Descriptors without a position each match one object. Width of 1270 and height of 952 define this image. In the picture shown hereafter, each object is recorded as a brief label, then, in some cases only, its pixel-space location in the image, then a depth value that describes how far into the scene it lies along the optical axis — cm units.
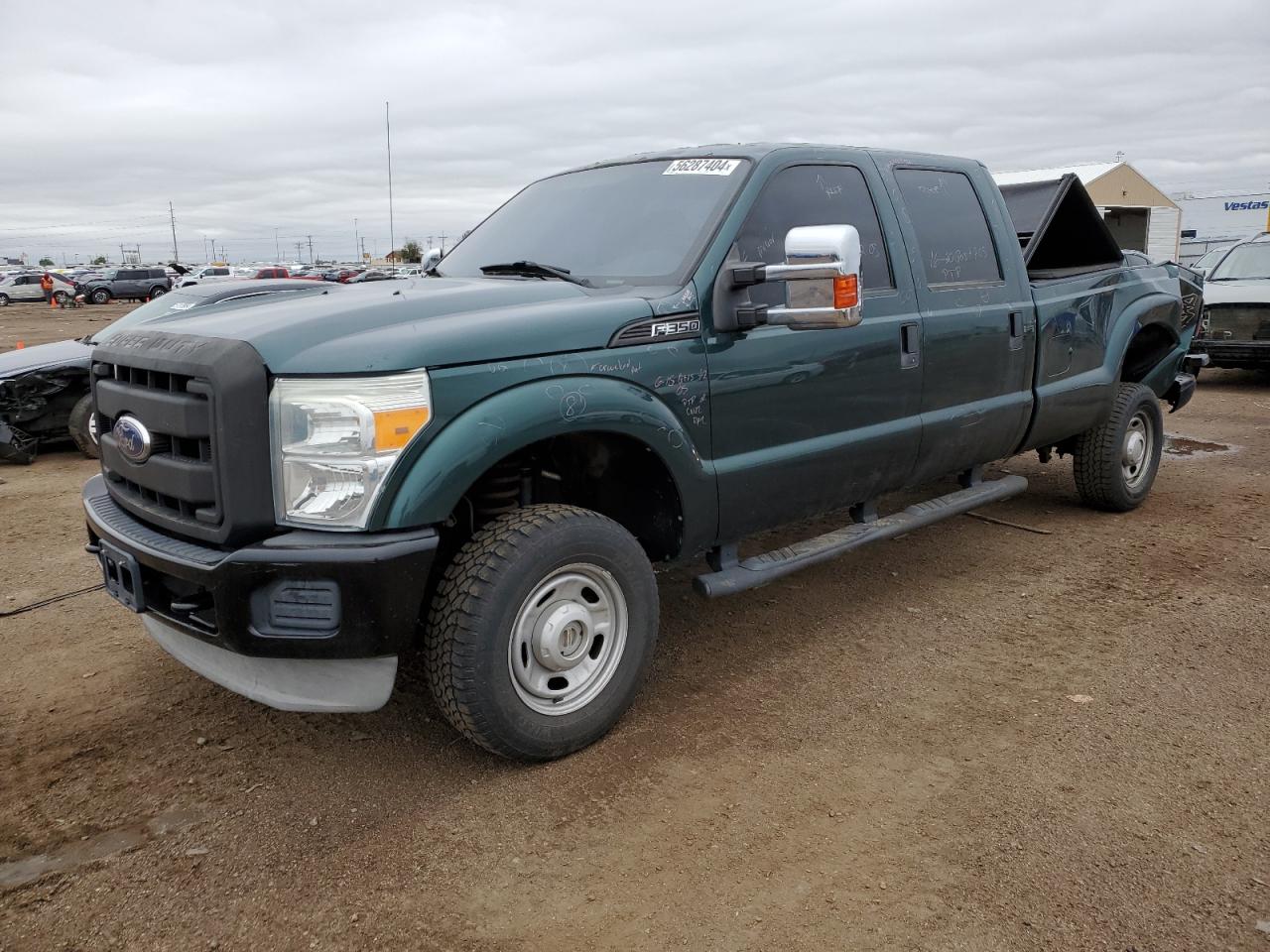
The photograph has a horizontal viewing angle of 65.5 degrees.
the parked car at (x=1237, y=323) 1095
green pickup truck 273
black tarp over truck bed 570
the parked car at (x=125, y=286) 4544
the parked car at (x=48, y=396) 810
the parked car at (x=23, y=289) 4689
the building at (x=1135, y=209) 2881
